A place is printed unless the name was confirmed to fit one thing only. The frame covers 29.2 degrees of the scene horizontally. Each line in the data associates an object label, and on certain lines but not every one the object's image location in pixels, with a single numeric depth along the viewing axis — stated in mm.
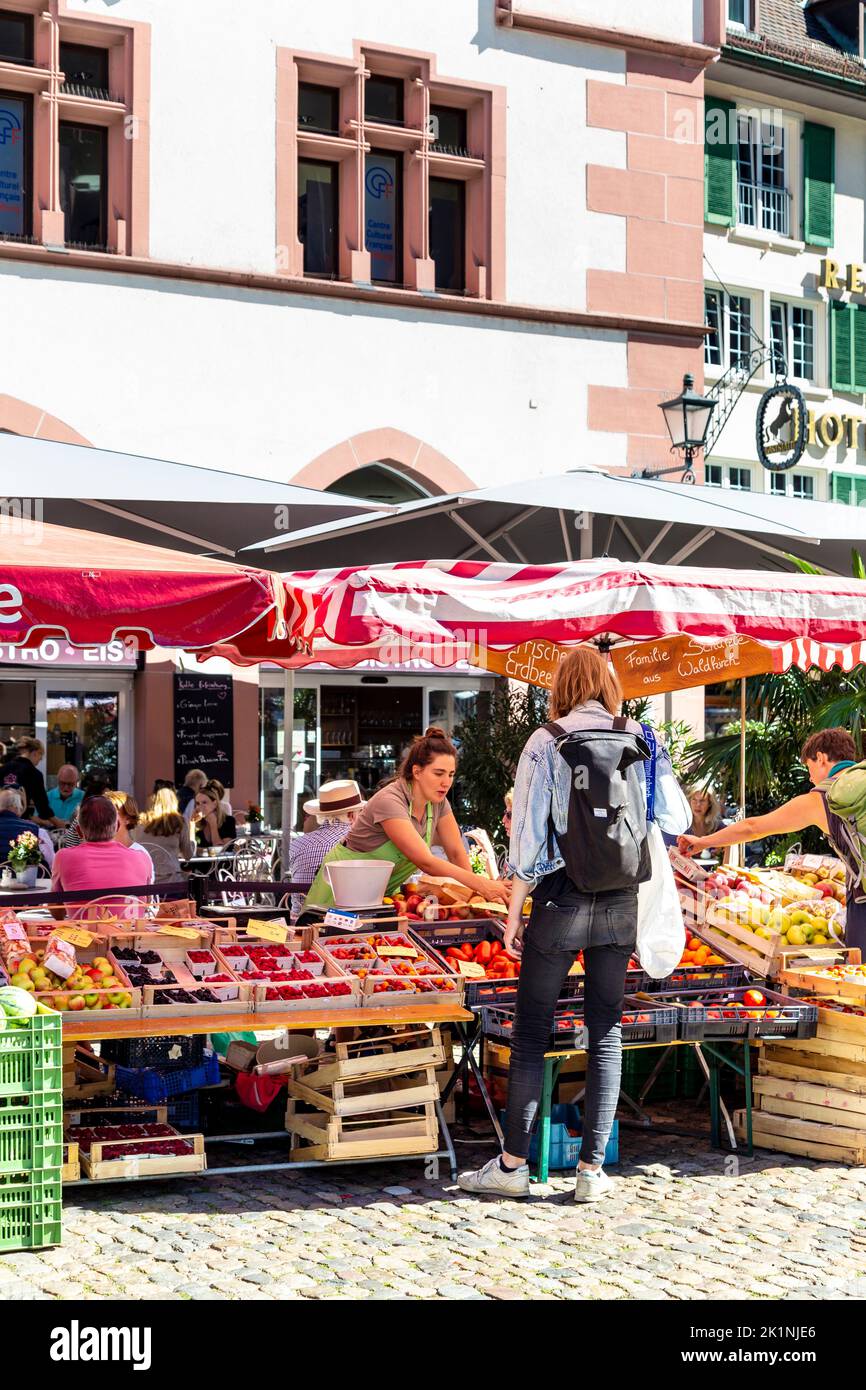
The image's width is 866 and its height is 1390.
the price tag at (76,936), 6762
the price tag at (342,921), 7141
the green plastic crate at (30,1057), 5754
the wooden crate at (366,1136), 6652
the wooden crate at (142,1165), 6340
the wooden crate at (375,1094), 6672
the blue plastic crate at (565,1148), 6992
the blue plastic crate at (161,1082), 7148
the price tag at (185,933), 7383
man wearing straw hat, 10070
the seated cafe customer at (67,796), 15070
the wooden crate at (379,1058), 6727
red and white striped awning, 7719
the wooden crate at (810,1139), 7141
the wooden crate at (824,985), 7203
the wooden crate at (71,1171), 6289
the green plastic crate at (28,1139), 5730
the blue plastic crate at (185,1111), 7141
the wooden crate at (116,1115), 6871
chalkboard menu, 17109
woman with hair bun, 7684
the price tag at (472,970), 7145
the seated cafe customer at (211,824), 14586
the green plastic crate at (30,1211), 5695
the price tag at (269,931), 6922
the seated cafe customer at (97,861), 8719
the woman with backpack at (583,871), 6262
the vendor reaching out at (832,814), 7863
